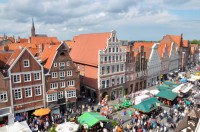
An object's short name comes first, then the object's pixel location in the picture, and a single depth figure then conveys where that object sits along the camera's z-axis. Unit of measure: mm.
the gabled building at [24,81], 27094
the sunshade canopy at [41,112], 27056
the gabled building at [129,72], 43094
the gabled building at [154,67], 50750
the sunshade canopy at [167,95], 35344
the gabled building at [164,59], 57812
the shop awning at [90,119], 23703
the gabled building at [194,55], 86750
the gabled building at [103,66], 38188
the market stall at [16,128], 19742
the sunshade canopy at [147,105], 29136
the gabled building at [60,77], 30688
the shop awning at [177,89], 38581
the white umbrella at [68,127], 21708
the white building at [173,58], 62969
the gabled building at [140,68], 45678
